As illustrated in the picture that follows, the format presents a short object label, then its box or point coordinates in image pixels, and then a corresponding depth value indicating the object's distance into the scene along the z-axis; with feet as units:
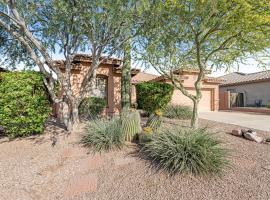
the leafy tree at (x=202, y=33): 19.20
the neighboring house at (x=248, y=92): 70.28
